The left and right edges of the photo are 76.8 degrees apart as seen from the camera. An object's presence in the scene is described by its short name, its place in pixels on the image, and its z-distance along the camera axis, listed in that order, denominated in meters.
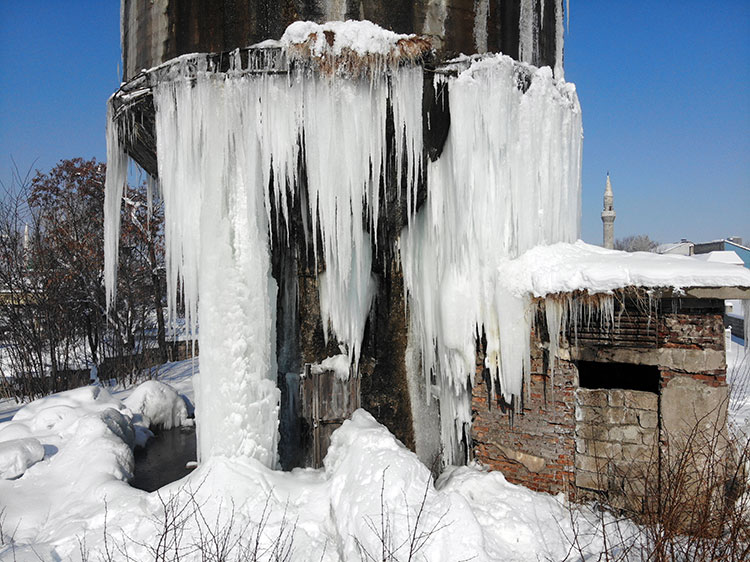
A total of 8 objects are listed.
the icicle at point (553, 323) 5.19
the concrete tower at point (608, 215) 28.08
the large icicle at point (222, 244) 4.88
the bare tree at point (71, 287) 13.19
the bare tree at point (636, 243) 69.31
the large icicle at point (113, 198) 5.82
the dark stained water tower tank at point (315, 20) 4.69
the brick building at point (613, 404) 4.77
